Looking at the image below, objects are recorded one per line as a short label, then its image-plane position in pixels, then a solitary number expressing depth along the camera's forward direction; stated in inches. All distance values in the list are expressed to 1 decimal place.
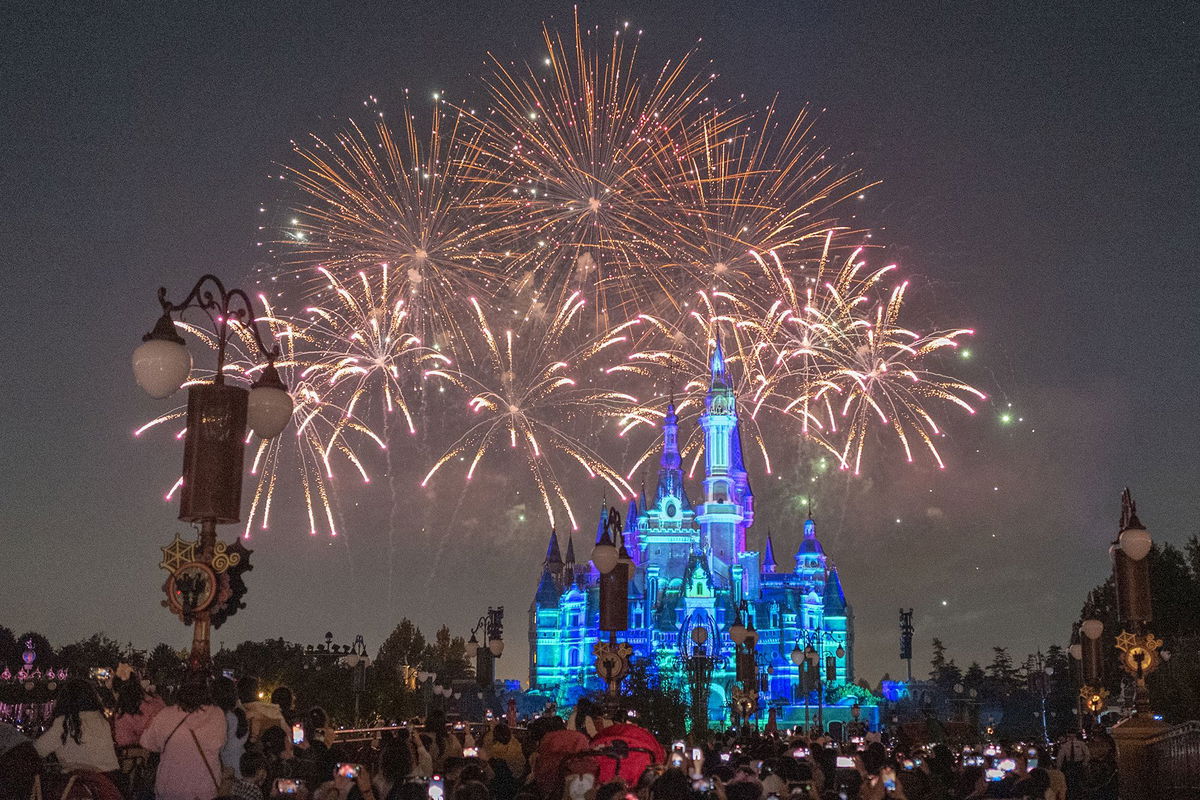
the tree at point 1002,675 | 4616.1
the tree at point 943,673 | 4854.1
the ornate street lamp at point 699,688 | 1164.5
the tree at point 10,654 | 3218.5
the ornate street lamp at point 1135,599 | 629.9
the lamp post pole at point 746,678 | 1278.2
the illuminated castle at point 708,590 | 4160.9
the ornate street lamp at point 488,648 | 1242.0
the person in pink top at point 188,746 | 312.2
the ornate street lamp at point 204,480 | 343.9
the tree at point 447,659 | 4414.4
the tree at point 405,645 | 4473.4
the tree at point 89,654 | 3535.9
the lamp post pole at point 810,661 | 1305.4
